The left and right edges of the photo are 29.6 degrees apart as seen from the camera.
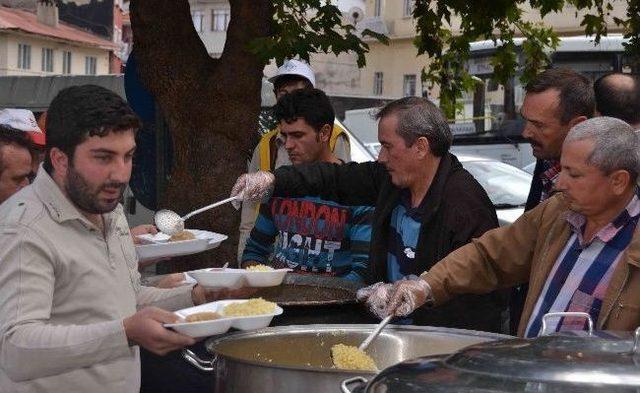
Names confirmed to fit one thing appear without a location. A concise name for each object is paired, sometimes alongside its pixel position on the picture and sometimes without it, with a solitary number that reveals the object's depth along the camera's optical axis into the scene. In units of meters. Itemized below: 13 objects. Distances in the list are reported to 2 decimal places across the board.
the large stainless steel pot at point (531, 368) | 2.23
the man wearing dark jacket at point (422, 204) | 4.56
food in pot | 3.44
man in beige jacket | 3.14
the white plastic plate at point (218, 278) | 4.04
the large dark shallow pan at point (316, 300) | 4.27
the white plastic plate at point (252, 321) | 3.45
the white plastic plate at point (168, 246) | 4.83
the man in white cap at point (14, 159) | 4.72
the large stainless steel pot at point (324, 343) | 3.77
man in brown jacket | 3.68
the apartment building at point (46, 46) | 51.75
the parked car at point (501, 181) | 11.18
